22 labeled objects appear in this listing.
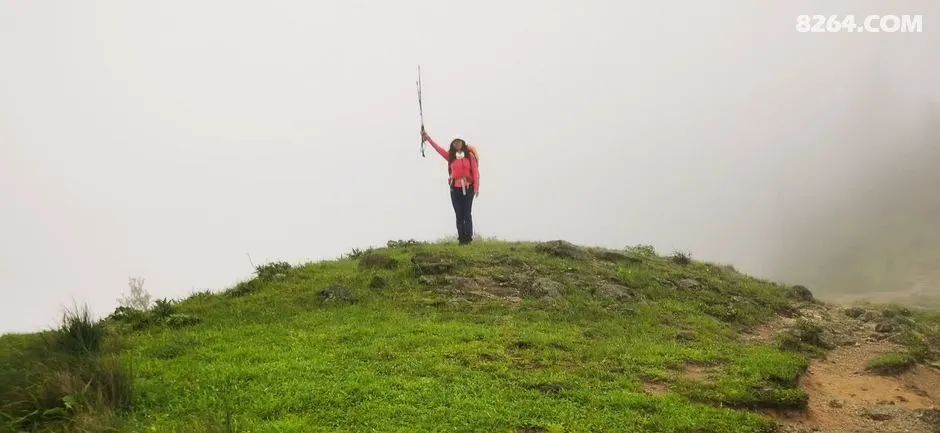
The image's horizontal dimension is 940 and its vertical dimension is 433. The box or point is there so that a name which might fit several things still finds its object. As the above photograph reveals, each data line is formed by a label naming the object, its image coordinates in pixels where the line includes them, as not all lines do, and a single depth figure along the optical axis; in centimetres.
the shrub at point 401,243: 2228
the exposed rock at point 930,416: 1009
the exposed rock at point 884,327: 1642
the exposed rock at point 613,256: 2073
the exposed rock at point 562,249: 2005
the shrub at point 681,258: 2214
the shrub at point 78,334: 995
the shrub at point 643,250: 2352
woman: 2016
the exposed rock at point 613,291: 1623
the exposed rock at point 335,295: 1484
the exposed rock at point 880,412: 1041
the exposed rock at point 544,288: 1603
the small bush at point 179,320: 1318
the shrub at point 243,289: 1587
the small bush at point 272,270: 1720
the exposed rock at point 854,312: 1835
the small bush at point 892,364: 1298
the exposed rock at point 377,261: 1798
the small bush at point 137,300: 1648
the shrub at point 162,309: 1365
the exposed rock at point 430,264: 1722
